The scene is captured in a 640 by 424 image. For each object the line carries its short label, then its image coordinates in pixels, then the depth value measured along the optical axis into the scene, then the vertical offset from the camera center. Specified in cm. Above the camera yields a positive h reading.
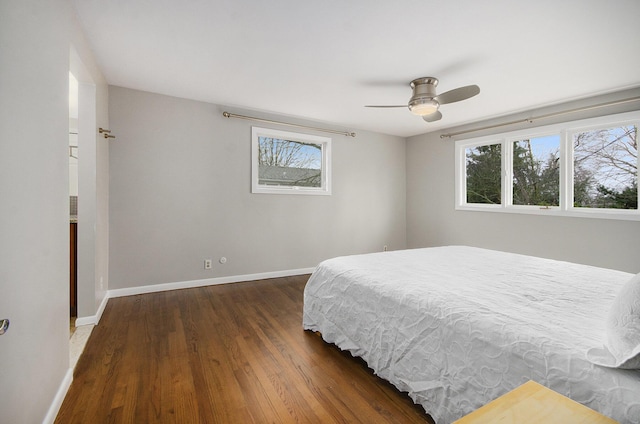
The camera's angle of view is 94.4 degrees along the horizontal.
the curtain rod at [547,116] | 308 +116
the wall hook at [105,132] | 276 +76
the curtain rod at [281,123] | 376 +123
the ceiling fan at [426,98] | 267 +105
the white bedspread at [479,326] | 100 -52
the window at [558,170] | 324 +53
